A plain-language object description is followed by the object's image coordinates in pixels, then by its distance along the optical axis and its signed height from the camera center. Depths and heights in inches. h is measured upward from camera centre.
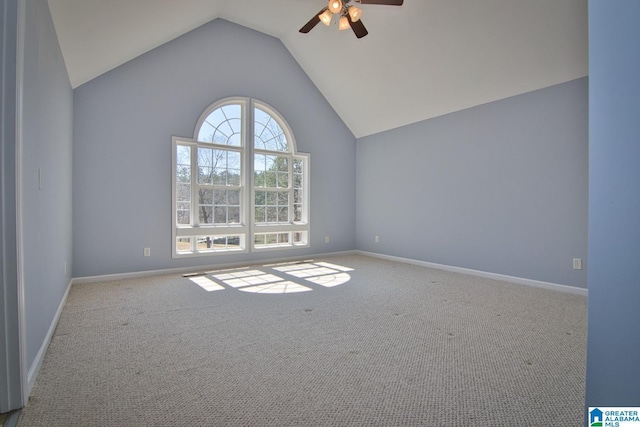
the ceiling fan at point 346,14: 123.6 +80.2
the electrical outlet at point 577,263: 136.9 -23.2
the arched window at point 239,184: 183.5 +16.7
